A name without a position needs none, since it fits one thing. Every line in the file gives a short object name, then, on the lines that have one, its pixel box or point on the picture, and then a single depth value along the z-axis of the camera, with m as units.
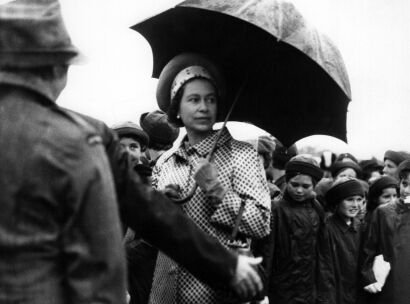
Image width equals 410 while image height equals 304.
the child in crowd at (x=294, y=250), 7.07
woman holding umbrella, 4.20
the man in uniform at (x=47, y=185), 2.41
